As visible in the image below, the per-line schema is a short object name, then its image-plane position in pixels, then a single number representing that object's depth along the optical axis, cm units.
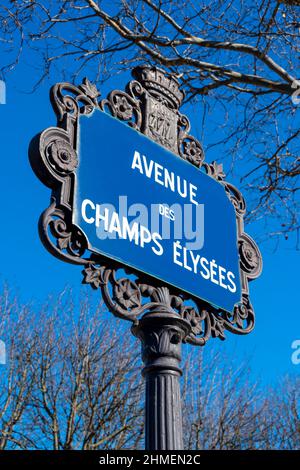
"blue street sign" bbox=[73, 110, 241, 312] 201
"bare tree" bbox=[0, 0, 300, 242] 519
